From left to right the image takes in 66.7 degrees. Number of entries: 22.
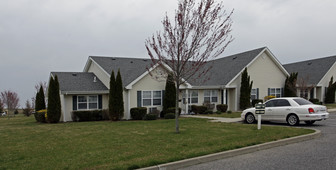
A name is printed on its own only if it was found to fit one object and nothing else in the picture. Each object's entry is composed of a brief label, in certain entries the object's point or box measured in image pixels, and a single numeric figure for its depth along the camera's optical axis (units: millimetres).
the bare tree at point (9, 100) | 33875
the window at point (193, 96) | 22453
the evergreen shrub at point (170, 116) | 18531
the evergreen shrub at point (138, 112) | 18562
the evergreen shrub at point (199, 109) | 21641
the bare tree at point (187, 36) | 10109
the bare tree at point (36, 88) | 37931
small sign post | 11334
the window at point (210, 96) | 23328
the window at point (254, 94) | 25234
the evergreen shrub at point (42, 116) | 18703
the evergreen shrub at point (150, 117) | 18172
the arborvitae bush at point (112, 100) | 18047
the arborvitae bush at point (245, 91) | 23531
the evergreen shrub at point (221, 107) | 22891
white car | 12461
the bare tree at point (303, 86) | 26208
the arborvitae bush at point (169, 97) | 19969
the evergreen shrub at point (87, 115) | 18433
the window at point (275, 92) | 26266
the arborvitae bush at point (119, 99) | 18125
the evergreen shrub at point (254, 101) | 24562
